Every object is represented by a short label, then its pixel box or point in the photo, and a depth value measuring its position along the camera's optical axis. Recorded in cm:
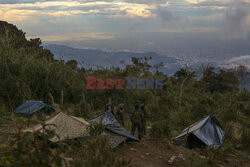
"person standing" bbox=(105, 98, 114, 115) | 1068
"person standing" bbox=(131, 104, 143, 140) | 895
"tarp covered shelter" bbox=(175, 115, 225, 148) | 839
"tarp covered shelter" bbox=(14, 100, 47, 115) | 1191
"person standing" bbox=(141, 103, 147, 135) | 932
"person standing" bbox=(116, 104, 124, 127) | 1007
